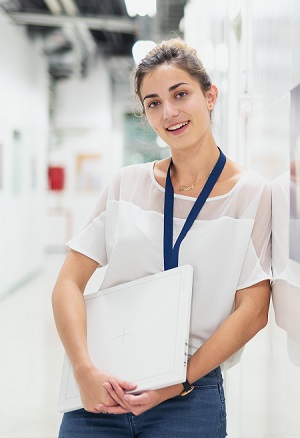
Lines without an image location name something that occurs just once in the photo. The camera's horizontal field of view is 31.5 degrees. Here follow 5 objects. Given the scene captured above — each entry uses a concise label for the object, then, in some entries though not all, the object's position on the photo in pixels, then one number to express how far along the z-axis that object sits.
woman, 1.50
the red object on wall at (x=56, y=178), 13.05
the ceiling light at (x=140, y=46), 6.69
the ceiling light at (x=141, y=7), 7.31
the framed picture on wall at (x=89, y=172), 12.72
